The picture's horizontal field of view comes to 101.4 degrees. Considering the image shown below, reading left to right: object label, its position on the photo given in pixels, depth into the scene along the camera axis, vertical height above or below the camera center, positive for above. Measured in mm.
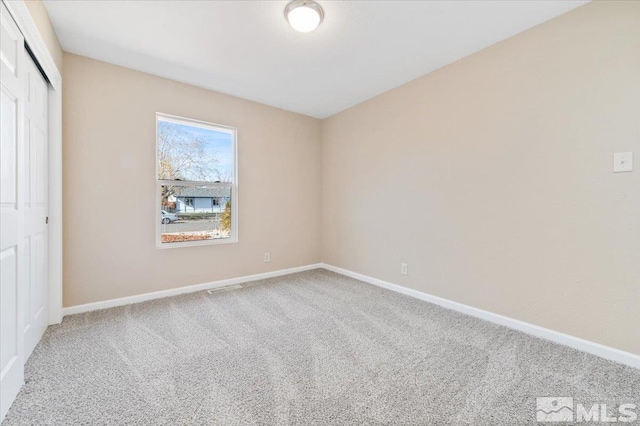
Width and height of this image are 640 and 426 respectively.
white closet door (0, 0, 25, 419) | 1352 +15
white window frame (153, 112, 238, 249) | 2969 +319
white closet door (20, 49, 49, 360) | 1833 +24
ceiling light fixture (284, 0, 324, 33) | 1881 +1450
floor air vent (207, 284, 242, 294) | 3217 -991
